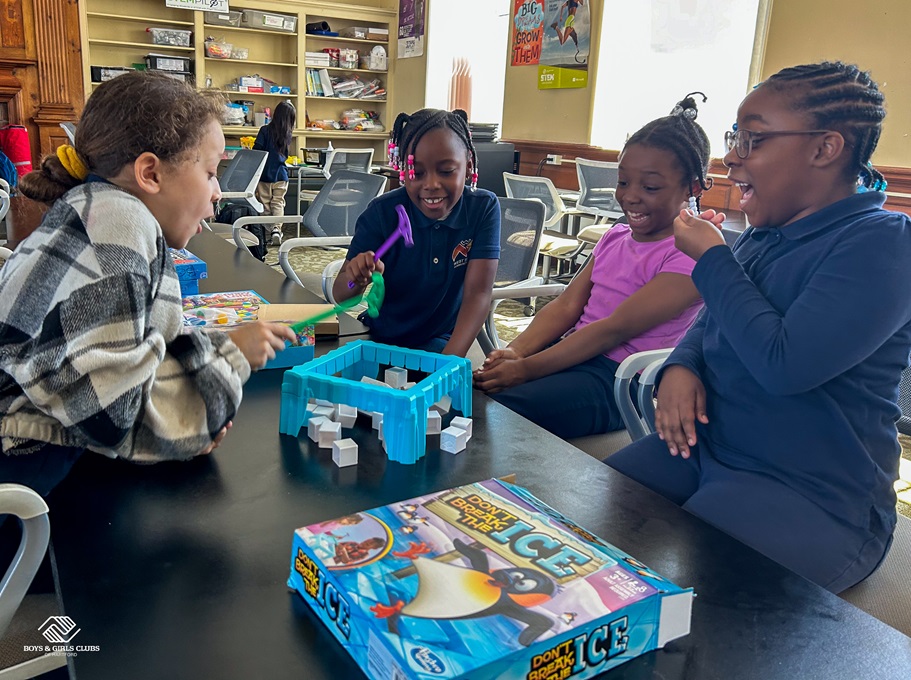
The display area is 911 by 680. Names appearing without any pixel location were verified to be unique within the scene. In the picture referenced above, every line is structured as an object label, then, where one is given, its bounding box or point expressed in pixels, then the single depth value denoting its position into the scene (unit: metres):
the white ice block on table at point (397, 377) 1.06
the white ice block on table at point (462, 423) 0.97
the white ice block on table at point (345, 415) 1.01
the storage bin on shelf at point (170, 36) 7.43
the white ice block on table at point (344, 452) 0.90
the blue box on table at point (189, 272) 1.65
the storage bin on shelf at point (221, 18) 7.50
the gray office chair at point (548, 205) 4.37
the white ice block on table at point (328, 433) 0.94
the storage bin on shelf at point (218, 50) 7.59
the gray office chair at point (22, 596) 0.70
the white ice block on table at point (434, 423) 1.00
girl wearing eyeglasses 1.00
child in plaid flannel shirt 0.75
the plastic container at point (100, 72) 7.25
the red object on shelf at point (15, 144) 6.20
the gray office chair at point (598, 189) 4.54
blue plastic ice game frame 0.91
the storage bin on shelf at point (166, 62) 7.45
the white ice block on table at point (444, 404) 1.08
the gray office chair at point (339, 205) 3.38
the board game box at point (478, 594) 0.50
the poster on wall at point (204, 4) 7.25
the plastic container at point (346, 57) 8.23
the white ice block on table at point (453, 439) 0.95
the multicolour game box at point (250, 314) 1.28
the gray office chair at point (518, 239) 2.76
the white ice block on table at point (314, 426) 0.96
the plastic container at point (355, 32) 8.26
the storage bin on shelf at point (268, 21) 7.67
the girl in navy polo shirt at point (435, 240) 1.73
